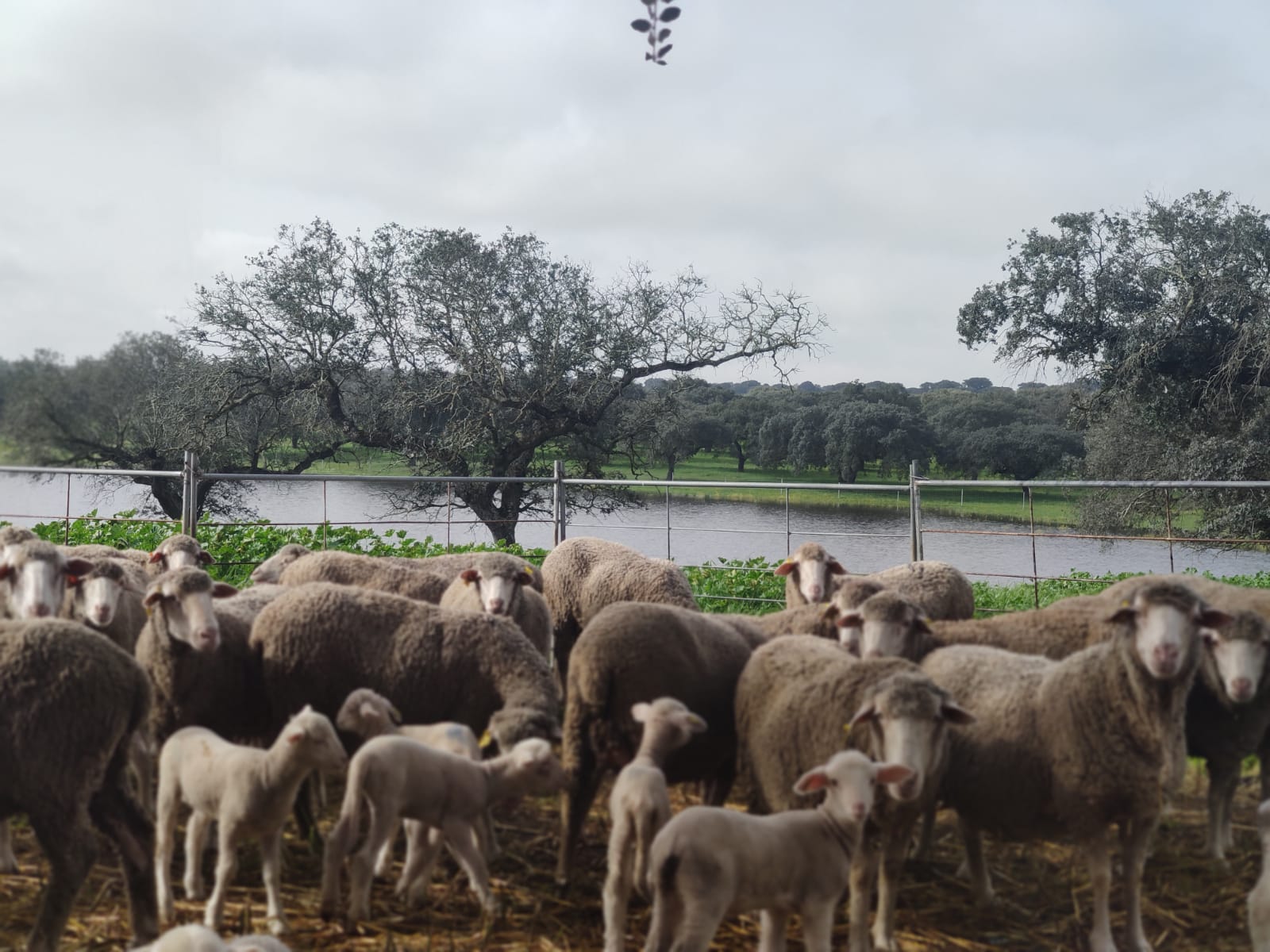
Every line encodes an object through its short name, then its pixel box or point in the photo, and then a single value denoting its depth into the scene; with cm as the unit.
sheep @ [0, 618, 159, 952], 360
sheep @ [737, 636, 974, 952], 371
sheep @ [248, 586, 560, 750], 475
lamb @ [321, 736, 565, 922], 372
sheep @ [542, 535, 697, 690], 784
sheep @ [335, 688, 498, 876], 411
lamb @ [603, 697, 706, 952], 359
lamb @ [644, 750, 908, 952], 325
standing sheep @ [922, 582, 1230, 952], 395
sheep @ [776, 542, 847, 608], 730
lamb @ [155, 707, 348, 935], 376
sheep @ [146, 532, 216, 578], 723
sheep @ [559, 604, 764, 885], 455
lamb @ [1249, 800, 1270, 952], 344
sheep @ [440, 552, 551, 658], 652
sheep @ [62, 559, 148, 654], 545
